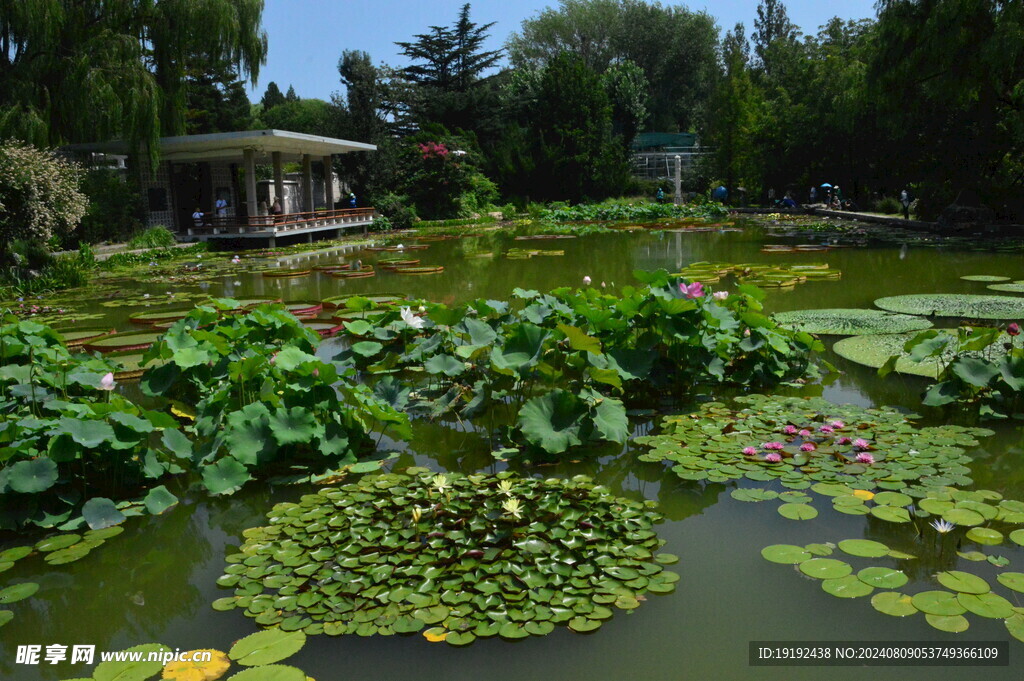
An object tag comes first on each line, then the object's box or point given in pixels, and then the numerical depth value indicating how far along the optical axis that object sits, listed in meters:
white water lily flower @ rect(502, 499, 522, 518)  2.90
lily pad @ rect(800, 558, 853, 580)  2.63
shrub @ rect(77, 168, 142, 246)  15.64
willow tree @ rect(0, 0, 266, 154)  14.90
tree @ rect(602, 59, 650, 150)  33.09
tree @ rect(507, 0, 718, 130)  44.16
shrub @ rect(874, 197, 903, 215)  21.38
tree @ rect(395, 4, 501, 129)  35.72
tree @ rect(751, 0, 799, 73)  48.59
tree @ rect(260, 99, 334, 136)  38.91
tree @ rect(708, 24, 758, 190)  28.83
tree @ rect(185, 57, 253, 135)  29.31
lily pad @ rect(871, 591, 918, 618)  2.39
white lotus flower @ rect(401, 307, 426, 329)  4.42
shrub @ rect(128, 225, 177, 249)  15.53
